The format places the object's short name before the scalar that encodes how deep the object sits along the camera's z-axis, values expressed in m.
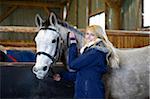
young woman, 2.24
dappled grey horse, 2.35
